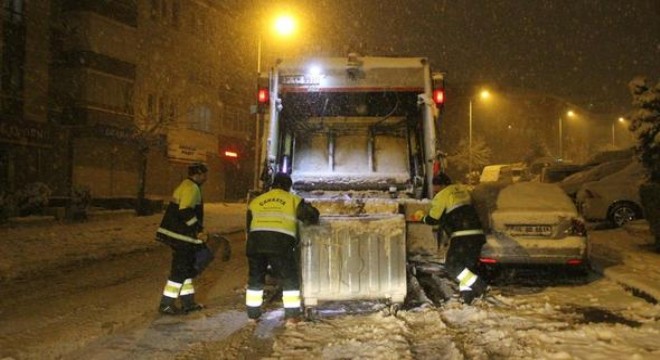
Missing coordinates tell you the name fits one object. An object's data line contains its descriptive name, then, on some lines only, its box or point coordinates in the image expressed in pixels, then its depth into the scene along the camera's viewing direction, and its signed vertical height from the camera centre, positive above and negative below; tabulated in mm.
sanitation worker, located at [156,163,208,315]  6832 -414
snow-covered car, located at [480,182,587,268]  8203 -453
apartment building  24125 +4877
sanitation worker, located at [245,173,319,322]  6359 -451
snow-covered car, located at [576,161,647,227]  15516 +74
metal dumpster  6629 -612
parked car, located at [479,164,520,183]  27203 +1305
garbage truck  8461 +1039
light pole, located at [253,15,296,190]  20984 +5910
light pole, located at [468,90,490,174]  41281 +3814
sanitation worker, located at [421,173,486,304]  7270 -289
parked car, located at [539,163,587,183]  26366 +1289
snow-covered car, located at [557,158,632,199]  19766 +891
